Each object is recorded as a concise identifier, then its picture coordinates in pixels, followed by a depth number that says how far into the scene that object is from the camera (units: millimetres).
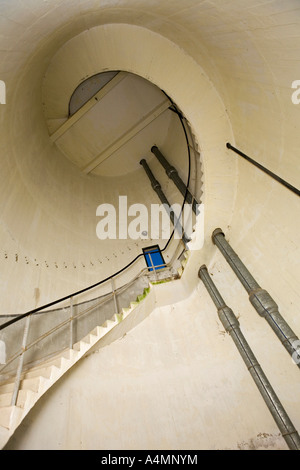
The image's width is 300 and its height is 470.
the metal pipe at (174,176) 5901
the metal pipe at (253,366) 2787
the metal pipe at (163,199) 5898
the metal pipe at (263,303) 3119
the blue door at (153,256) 5969
